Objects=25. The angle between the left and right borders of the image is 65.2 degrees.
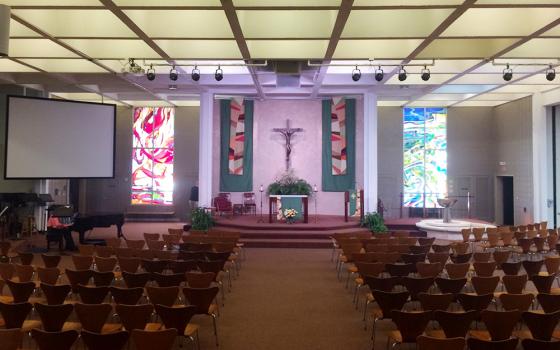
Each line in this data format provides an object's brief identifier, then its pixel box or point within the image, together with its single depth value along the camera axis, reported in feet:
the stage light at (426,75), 34.88
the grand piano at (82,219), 37.96
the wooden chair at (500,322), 14.46
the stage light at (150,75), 35.73
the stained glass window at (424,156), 61.93
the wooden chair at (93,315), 14.71
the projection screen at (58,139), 39.47
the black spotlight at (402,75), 34.93
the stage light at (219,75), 36.06
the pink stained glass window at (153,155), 63.72
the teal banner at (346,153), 53.88
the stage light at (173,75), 36.04
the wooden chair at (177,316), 15.17
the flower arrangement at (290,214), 46.29
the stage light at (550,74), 33.71
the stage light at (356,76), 35.80
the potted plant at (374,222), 44.42
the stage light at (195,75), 36.07
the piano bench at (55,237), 38.53
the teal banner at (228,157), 54.54
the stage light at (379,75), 34.84
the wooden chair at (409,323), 14.69
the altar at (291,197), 46.80
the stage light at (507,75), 34.32
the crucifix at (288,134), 54.74
